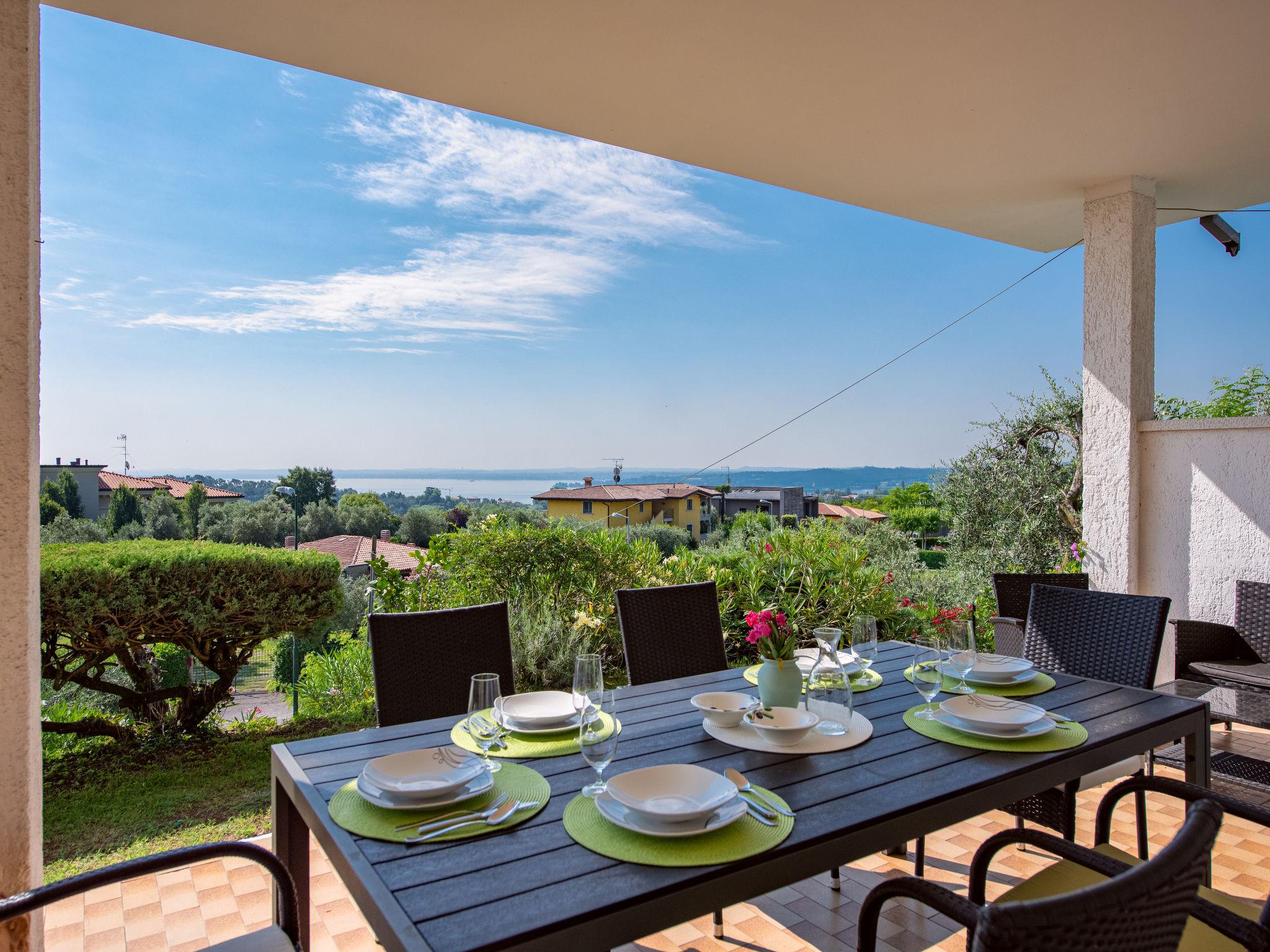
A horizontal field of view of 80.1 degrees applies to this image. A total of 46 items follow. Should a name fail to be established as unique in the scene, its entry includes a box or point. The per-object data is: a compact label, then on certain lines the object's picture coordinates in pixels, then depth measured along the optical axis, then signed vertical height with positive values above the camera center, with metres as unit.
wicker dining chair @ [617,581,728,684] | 2.37 -0.52
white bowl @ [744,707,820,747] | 1.52 -0.52
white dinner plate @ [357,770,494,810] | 1.25 -0.55
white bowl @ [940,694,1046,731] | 1.62 -0.54
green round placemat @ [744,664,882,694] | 2.02 -0.57
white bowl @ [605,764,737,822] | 1.15 -0.53
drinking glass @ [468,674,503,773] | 1.40 -0.44
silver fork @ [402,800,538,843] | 1.16 -0.56
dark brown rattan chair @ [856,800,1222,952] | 0.68 -0.42
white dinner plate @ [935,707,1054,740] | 1.61 -0.56
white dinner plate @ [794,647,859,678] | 2.10 -0.54
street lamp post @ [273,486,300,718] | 3.54 -0.99
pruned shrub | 2.80 -0.58
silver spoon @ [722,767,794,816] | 1.29 -0.53
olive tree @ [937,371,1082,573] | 5.53 -0.13
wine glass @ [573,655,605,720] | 1.37 -0.39
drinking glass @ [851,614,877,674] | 1.96 -0.43
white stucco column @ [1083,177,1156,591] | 3.73 +0.60
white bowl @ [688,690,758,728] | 1.65 -0.54
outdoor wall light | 4.20 +1.37
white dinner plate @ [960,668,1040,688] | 2.04 -0.57
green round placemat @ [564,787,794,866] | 1.08 -0.56
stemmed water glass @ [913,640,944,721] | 1.67 -0.46
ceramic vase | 1.73 -0.48
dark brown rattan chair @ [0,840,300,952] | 1.14 -0.65
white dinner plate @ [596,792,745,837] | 1.14 -0.55
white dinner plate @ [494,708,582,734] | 1.63 -0.56
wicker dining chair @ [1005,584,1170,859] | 2.14 -0.52
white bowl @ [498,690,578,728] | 1.63 -0.55
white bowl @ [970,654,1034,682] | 2.04 -0.54
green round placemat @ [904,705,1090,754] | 1.56 -0.57
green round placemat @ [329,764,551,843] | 1.18 -0.57
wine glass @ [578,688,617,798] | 1.23 -0.44
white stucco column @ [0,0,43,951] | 1.61 -0.01
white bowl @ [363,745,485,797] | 1.26 -0.53
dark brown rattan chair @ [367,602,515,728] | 1.97 -0.51
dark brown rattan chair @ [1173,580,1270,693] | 3.25 -0.72
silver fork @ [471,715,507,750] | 1.42 -0.49
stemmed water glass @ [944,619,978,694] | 1.78 -0.42
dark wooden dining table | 0.96 -0.57
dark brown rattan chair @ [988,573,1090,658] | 3.05 -0.50
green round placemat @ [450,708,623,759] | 1.54 -0.58
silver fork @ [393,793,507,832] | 1.20 -0.56
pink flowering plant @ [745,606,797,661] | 1.73 -0.38
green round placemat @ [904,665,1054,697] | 1.99 -0.58
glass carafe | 1.51 -0.44
